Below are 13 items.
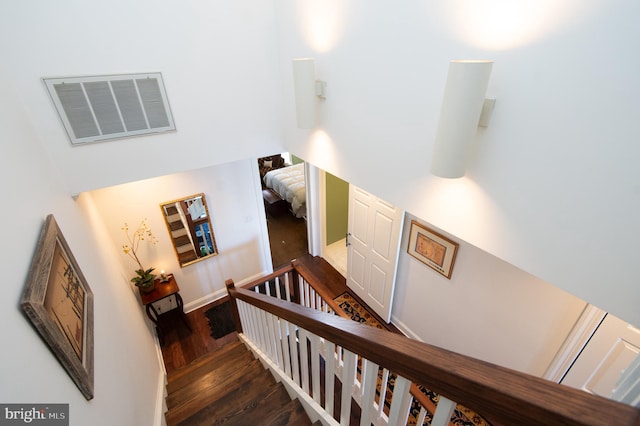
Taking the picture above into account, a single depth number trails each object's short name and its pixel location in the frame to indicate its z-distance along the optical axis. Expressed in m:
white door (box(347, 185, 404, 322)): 3.15
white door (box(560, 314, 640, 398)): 1.83
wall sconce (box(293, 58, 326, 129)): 1.87
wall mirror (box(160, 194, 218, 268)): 3.40
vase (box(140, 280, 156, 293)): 3.31
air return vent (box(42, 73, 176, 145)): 1.81
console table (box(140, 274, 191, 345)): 3.32
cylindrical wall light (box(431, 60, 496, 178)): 0.99
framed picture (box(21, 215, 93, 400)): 0.90
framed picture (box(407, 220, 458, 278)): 2.67
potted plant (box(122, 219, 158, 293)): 3.23
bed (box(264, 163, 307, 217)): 5.71
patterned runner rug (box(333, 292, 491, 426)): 2.41
